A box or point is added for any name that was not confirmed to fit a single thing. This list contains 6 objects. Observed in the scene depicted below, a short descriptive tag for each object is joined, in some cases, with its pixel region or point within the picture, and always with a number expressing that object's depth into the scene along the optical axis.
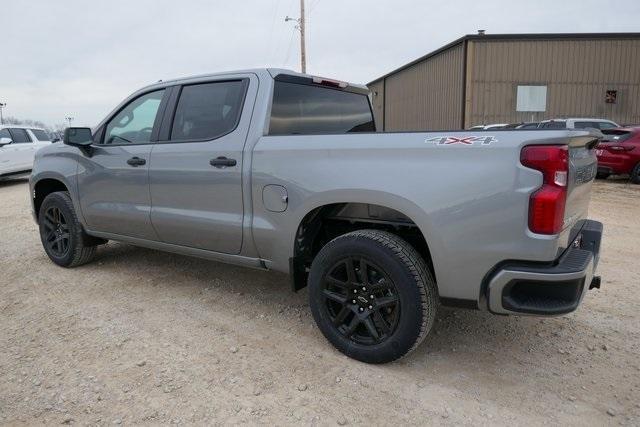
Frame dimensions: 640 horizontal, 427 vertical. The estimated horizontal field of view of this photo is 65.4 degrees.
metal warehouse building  21.59
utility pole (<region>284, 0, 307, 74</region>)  28.02
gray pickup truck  2.52
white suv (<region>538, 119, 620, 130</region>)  14.48
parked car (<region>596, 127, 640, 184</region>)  11.41
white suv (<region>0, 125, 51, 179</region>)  14.03
